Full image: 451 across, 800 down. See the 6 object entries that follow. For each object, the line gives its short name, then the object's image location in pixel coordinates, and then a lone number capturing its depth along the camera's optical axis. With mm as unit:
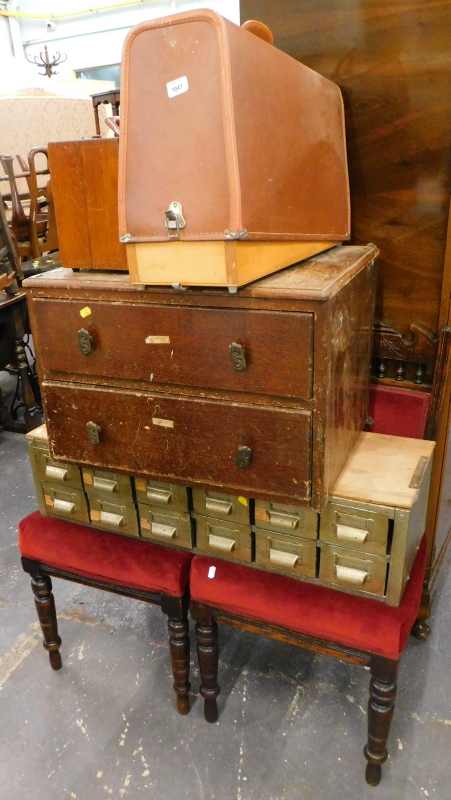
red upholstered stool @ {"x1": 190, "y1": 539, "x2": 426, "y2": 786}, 1391
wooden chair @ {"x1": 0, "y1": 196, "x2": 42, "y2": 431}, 3449
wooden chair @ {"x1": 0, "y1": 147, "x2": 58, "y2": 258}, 4359
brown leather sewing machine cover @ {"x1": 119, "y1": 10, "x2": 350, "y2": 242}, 1042
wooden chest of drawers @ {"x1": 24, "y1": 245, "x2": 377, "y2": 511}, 1189
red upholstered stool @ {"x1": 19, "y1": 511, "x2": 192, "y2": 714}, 1626
